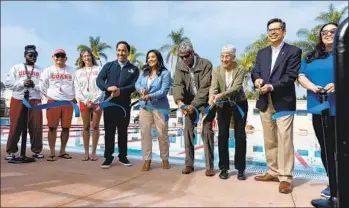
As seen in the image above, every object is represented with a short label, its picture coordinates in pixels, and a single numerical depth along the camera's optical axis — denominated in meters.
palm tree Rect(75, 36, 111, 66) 38.53
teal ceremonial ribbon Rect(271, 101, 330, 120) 2.17
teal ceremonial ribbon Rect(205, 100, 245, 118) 3.35
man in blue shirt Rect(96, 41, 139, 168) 4.04
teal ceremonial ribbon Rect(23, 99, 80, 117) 3.87
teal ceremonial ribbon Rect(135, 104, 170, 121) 3.84
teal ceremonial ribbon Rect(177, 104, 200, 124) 3.58
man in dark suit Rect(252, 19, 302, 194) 2.91
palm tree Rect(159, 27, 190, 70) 33.72
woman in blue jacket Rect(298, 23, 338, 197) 2.51
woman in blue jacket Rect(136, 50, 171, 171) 3.86
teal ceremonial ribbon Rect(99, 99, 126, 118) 4.02
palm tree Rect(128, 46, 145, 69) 36.49
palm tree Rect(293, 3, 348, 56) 20.58
